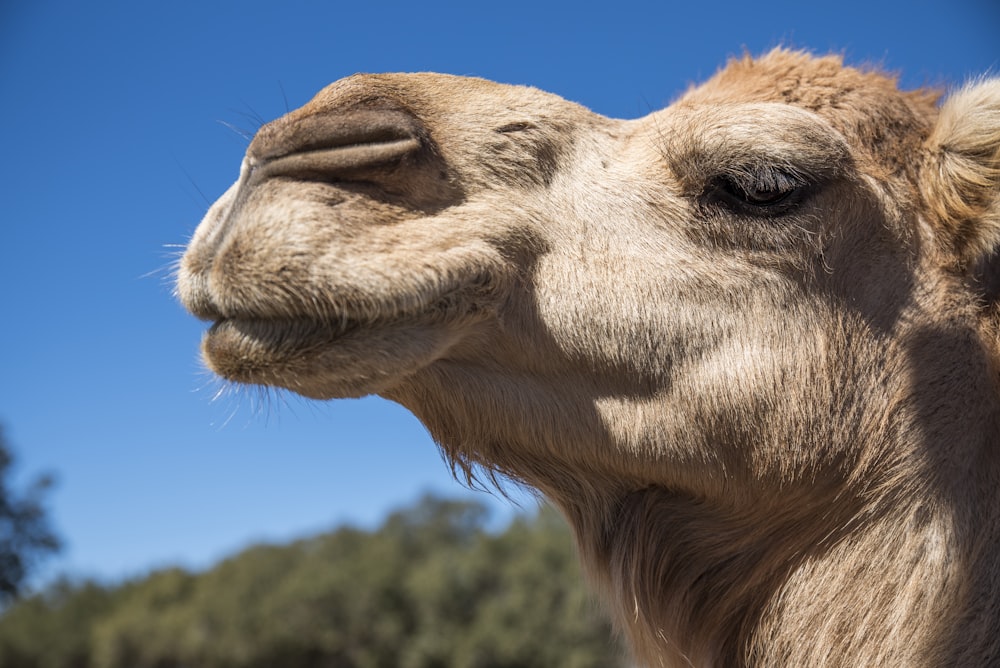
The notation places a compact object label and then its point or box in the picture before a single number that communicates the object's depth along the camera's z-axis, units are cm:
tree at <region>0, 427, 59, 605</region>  2233
